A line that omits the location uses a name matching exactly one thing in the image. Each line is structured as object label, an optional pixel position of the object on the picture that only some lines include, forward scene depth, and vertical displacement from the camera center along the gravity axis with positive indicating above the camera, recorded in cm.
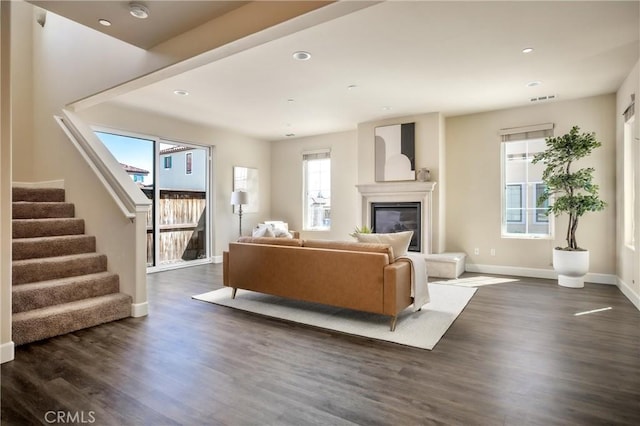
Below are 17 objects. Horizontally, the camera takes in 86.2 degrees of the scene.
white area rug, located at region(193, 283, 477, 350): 304 -108
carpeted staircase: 303 -65
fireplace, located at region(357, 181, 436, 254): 601 +16
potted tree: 466 +24
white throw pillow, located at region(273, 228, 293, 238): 452 -28
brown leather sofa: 316 -61
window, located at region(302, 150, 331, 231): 779 +52
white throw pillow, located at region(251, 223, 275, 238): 445 -26
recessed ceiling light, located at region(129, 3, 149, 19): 271 +164
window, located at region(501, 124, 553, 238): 561 +45
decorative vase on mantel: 599 +66
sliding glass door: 586 +42
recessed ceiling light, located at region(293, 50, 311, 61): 362 +170
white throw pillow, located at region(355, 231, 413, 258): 348 -29
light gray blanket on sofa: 339 -70
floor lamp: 707 +31
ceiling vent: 512 +174
